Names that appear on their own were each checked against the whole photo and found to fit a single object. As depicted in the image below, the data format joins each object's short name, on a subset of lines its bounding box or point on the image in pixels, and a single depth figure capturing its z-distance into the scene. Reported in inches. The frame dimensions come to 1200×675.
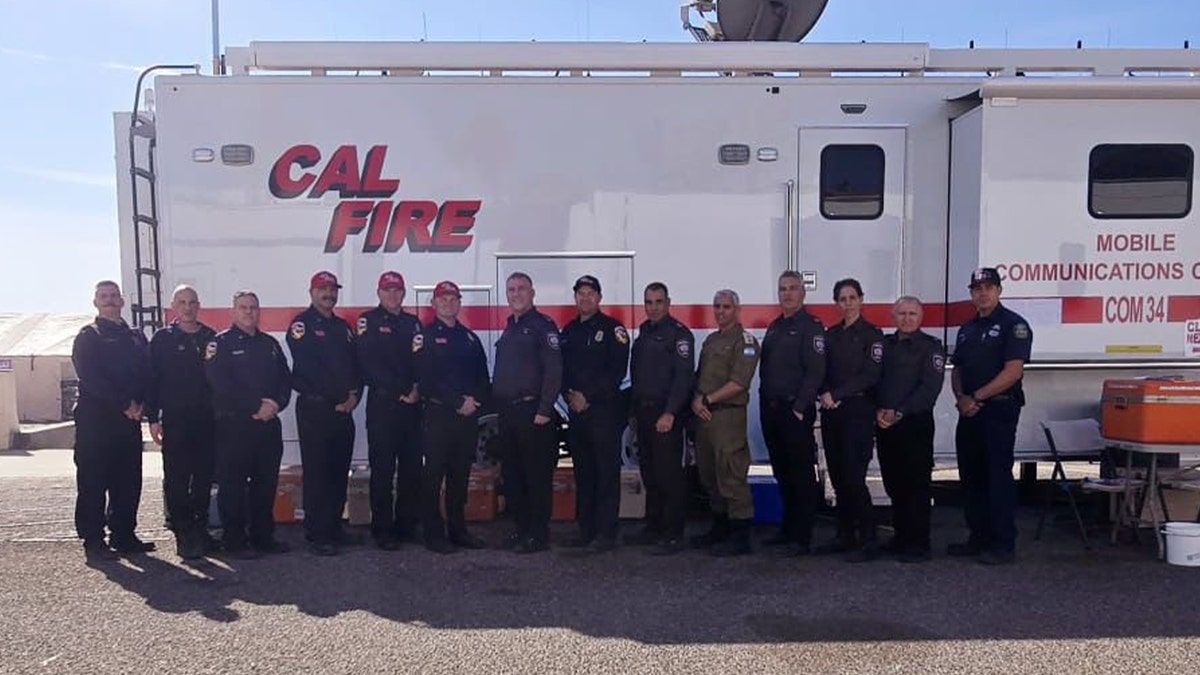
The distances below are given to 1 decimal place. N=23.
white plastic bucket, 228.7
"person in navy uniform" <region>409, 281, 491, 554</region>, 240.1
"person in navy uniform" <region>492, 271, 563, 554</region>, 239.8
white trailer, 262.1
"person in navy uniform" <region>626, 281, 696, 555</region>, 241.0
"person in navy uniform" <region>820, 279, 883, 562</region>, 233.9
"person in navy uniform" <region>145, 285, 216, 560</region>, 241.4
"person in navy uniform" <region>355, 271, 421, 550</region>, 241.8
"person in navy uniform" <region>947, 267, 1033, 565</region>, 228.1
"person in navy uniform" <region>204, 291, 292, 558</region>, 237.8
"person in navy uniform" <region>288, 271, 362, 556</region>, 239.3
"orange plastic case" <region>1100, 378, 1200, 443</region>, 233.0
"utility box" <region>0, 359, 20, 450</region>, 497.0
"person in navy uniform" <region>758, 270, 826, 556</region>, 235.0
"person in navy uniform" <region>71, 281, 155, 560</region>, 238.4
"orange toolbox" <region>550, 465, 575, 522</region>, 274.8
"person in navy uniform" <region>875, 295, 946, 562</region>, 231.6
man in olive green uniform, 239.5
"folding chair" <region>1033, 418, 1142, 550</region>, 258.2
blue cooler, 271.4
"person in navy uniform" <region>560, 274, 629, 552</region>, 241.6
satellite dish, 298.5
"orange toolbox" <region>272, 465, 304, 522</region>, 273.6
